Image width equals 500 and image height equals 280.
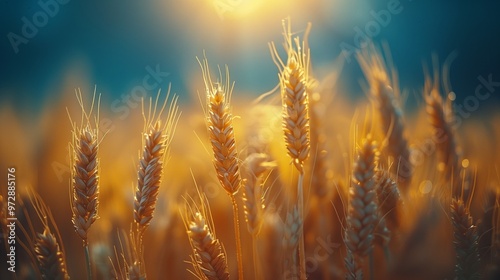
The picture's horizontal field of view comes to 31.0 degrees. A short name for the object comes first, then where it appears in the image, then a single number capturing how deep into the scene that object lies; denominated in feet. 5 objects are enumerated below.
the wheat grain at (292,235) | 2.23
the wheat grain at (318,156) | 2.42
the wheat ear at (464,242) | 2.33
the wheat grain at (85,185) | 2.27
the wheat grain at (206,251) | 2.21
